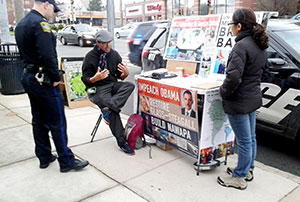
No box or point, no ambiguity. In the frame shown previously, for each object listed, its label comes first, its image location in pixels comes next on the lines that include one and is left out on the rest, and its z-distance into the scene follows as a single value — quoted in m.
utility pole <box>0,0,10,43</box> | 8.60
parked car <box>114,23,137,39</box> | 32.07
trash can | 7.02
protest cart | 3.39
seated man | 3.99
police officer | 3.04
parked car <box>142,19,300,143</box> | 3.92
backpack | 4.06
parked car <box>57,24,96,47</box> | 21.26
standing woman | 2.77
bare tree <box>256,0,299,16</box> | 23.59
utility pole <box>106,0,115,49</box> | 5.57
